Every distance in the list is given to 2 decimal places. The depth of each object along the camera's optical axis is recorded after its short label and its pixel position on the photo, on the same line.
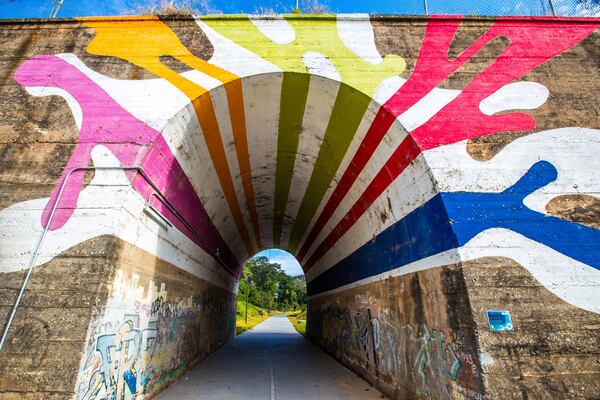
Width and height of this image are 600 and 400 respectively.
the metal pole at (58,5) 7.22
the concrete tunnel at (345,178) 4.65
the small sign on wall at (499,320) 4.63
